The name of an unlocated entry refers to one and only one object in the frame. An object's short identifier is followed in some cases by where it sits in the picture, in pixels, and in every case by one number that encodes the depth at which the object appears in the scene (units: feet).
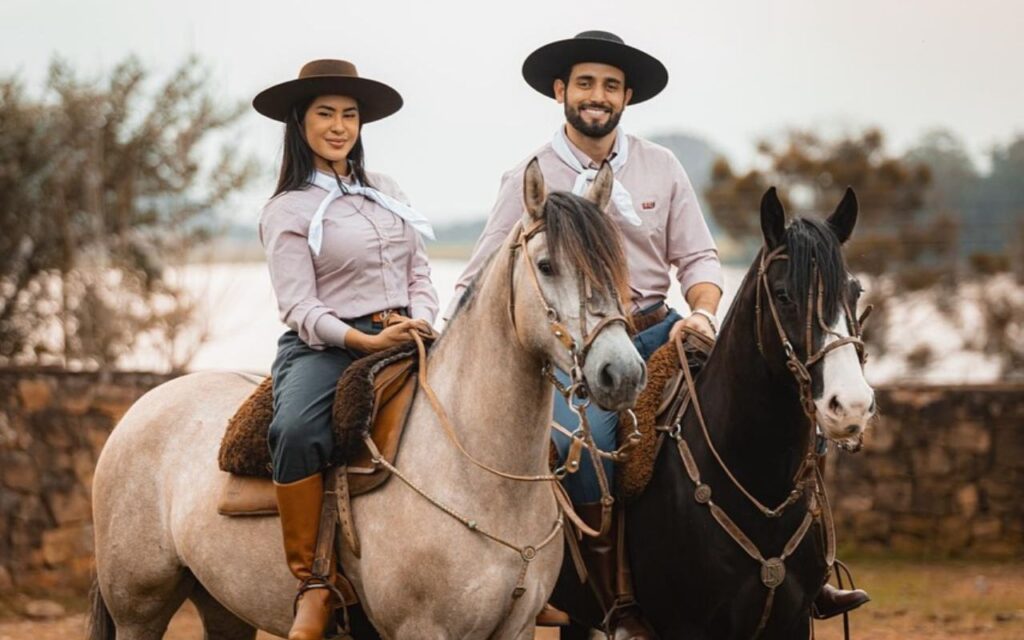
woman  32.50
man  38.45
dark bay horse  32.48
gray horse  28.22
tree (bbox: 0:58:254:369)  89.15
